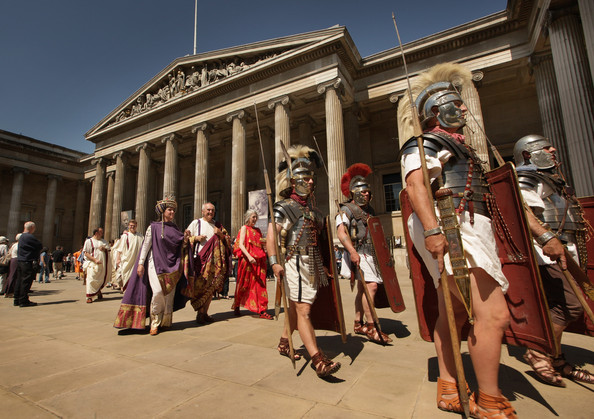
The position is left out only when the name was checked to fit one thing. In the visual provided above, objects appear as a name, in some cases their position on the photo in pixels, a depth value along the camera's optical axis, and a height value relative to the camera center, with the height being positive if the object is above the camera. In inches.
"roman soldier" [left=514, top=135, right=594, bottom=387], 94.7 +6.7
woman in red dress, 211.6 -8.6
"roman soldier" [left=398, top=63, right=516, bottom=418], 70.1 +1.8
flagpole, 1008.2 +823.6
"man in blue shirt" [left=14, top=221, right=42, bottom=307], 283.3 +2.9
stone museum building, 435.2 +358.5
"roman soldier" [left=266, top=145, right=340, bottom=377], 111.9 +4.6
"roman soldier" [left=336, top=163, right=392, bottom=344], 148.4 +10.0
